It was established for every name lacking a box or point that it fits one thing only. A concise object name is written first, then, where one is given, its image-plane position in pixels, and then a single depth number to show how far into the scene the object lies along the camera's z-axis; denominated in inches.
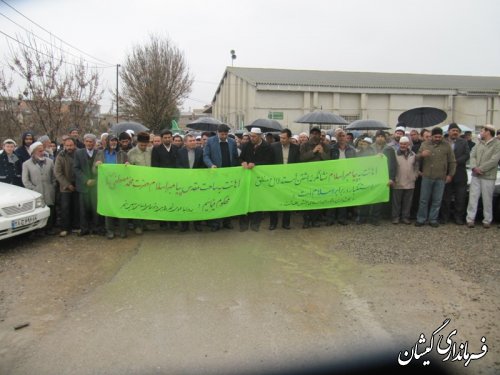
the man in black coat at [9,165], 292.5
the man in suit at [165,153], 298.5
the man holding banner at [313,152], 314.5
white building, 1167.6
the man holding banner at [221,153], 303.0
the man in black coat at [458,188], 318.7
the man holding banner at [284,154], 311.0
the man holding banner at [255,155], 305.7
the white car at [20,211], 247.0
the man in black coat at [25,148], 305.7
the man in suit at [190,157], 306.2
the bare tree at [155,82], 1325.0
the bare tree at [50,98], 522.3
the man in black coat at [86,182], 282.5
